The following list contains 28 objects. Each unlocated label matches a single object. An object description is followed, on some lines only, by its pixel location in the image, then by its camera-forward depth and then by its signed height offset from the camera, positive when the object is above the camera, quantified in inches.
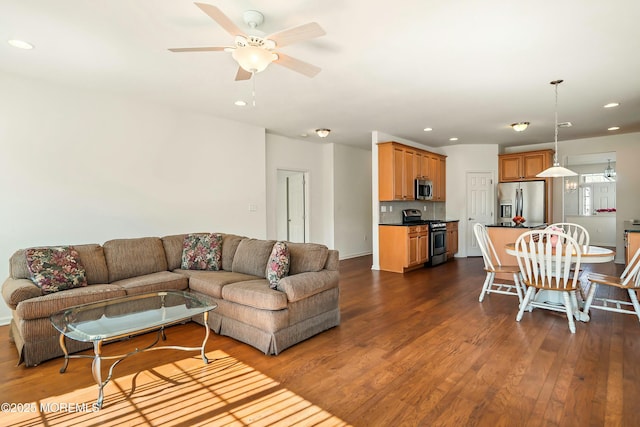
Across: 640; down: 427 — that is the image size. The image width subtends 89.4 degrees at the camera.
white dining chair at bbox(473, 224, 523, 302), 148.6 -27.8
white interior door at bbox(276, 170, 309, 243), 276.5 +4.0
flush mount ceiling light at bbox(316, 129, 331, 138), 226.2 +55.4
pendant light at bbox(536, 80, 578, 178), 150.6 +17.5
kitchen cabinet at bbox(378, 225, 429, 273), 226.5 -26.4
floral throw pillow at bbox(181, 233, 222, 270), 151.5 -19.2
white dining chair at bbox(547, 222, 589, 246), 146.4 -13.2
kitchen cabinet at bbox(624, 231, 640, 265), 150.6 -15.9
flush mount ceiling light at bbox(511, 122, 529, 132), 216.2 +56.2
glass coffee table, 79.6 -30.1
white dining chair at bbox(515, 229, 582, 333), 117.9 -24.0
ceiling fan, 80.4 +45.7
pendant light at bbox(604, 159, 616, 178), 353.4 +40.9
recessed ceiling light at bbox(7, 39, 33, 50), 106.3 +56.9
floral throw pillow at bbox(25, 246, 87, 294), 113.0 -20.1
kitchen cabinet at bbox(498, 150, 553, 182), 273.1 +38.9
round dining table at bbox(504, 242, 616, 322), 120.0 -18.4
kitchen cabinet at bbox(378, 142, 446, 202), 236.7 +31.9
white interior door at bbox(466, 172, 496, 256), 293.1 +7.0
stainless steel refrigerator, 269.1 +7.3
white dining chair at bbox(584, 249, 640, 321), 116.7 -27.5
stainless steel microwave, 260.7 +17.2
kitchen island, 190.9 -16.2
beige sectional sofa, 101.5 -27.4
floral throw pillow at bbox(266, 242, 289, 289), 114.7 -19.3
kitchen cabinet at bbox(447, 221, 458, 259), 276.5 -24.8
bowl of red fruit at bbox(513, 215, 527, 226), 202.4 -6.8
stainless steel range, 250.7 -19.3
